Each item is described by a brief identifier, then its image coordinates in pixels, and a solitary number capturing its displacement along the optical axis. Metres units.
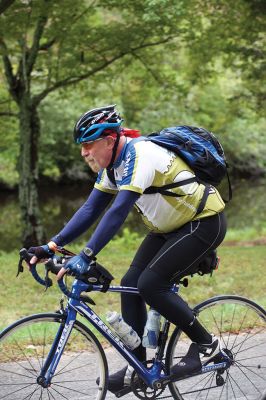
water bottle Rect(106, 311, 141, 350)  5.91
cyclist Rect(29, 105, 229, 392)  5.55
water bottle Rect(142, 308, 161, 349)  6.12
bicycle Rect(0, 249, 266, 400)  5.68
